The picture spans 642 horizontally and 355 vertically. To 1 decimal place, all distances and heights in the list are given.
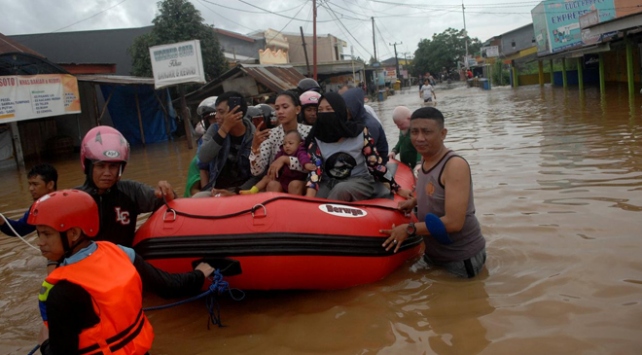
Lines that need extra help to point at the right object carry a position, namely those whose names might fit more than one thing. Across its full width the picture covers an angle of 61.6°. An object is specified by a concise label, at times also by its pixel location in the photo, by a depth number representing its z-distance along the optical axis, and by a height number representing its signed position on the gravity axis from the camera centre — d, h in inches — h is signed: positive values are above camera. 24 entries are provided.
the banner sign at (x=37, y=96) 497.4 +51.5
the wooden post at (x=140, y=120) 762.2 +22.2
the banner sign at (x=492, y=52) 1870.1 +138.0
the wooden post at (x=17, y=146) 564.7 +5.6
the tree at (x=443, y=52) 2881.4 +244.0
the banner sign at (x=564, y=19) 956.6 +118.9
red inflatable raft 130.2 -28.6
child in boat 165.6 -18.0
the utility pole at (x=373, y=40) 2625.0 +318.8
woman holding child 166.9 -6.7
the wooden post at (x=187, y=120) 623.2 +11.7
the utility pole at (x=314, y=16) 1057.2 +193.7
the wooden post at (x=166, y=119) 789.4 +20.1
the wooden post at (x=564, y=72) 1023.6 +19.4
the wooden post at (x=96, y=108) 643.5 +39.1
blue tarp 785.6 +36.1
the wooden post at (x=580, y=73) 910.1 +12.4
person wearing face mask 155.8 -13.6
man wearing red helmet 81.4 -22.1
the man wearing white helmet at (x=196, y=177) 184.5 -16.7
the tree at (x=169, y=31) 886.4 +164.0
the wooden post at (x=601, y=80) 748.3 -3.6
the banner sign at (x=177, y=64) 571.2 +71.5
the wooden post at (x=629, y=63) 649.4 +13.5
